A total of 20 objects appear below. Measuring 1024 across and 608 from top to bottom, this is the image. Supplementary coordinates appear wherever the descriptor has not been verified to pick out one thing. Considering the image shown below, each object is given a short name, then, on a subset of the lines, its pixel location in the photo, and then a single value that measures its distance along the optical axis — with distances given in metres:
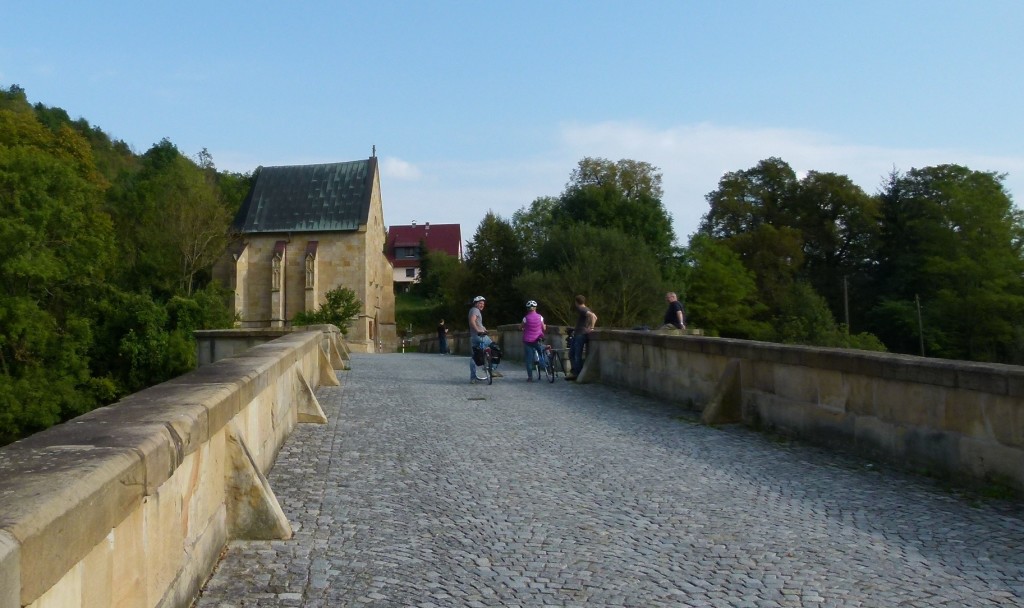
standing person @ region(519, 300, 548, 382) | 17.03
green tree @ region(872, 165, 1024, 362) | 54.44
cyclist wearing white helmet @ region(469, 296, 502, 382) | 16.42
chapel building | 65.31
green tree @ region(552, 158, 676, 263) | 62.94
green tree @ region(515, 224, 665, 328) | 48.09
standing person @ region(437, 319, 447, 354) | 40.12
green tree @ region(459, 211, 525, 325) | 56.84
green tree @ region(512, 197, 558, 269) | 58.28
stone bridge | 3.15
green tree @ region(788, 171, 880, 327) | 61.12
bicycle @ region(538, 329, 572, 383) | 17.41
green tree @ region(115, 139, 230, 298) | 62.09
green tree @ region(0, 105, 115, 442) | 40.25
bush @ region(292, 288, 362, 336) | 48.75
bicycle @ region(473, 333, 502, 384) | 16.45
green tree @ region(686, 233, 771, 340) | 61.50
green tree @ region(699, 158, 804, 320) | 61.25
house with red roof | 118.00
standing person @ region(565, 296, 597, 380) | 17.22
